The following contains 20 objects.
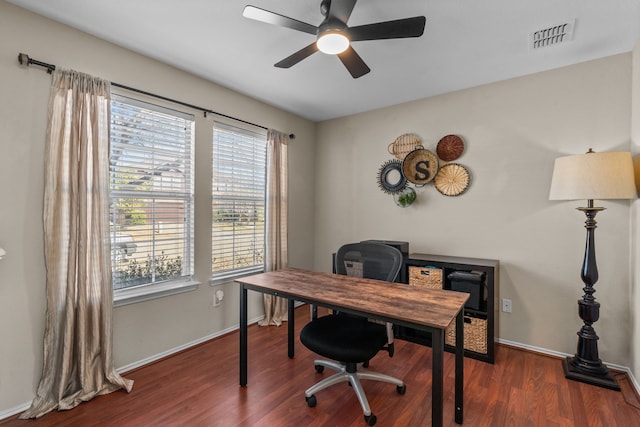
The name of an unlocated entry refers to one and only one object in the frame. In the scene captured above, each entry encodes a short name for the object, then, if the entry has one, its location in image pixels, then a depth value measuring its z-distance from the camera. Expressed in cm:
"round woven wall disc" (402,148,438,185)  315
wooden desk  138
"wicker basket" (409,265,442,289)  277
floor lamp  198
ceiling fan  156
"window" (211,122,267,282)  302
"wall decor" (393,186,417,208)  328
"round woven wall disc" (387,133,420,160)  331
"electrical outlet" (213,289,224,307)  297
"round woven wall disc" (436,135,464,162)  301
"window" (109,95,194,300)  232
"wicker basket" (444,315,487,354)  255
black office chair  178
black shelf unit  251
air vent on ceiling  201
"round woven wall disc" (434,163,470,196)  299
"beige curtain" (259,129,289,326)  338
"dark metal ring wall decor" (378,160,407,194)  339
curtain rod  186
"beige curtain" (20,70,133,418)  192
